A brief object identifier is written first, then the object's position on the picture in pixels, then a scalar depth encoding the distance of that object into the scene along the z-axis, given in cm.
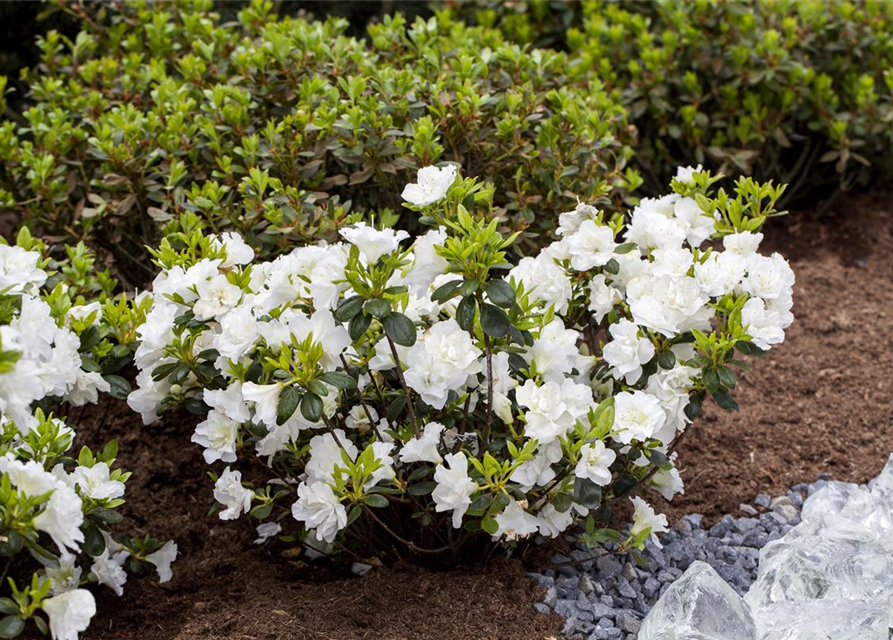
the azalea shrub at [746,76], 438
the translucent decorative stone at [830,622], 224
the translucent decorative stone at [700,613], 223
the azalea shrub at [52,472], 193
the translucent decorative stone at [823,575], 242
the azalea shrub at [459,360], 213
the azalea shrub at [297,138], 301
